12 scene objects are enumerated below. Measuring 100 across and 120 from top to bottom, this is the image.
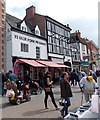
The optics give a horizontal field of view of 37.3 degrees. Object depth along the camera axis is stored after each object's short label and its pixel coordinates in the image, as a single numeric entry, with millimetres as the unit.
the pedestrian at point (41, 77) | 13625
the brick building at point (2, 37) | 14492
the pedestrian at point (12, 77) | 10132
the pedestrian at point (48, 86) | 6203
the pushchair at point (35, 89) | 10159
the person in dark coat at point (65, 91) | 5004
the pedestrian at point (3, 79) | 9828
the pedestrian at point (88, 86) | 5844
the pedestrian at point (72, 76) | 13365
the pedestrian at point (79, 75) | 11954
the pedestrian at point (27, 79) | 10112
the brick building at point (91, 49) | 40122
